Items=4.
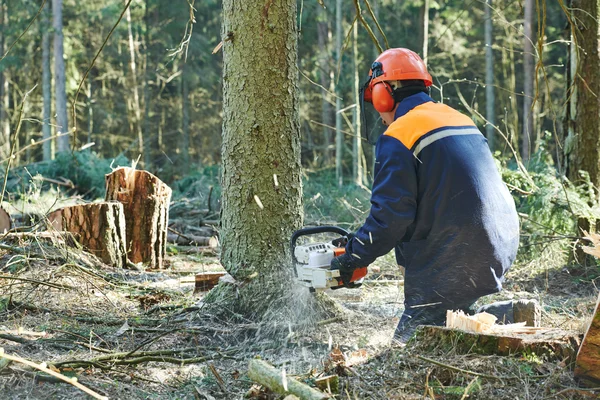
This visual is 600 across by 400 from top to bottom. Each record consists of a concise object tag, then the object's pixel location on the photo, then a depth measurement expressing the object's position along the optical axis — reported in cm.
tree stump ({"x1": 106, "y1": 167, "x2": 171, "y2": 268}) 673
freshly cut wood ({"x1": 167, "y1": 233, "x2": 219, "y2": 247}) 832
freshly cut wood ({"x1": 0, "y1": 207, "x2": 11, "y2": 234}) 661
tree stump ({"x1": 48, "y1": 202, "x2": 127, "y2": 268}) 619
